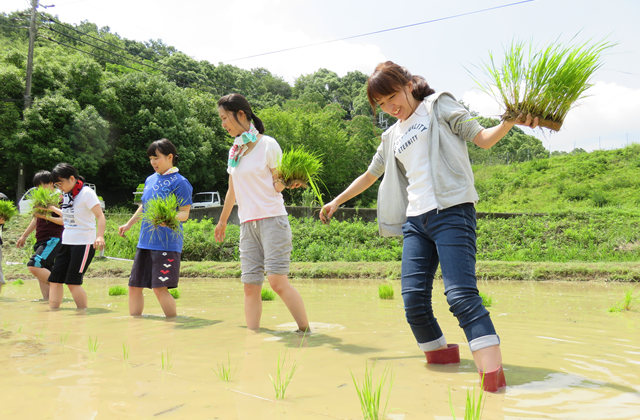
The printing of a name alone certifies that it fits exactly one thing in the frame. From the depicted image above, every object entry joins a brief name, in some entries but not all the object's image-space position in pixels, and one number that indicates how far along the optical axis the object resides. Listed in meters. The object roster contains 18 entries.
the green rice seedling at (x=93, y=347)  2.73
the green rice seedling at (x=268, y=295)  5.39
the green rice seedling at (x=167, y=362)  2.37
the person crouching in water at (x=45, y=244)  5.60
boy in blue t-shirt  4.07
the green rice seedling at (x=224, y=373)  2.15
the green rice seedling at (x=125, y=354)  2.57
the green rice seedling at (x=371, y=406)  1.62
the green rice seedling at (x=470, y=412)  1.48
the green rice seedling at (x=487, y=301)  4.42
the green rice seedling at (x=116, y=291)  6.05
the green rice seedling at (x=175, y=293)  5.46
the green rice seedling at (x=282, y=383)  1.91
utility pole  22.66
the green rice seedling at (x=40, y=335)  3.17
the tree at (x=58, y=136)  23.50
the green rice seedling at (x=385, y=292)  5.42
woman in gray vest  2.22
